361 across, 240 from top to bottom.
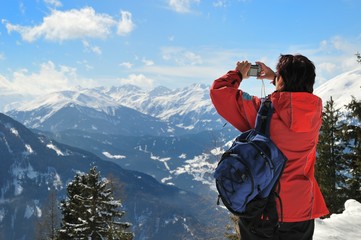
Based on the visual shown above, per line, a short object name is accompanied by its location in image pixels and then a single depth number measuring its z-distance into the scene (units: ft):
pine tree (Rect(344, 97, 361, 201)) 58.90
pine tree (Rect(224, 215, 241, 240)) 48.24
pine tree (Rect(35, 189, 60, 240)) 116.98
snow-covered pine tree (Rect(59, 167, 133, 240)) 76.43
